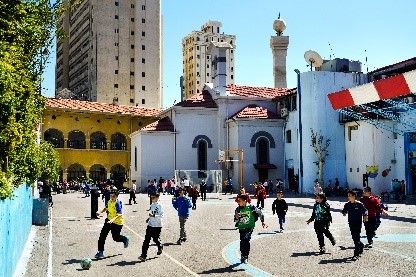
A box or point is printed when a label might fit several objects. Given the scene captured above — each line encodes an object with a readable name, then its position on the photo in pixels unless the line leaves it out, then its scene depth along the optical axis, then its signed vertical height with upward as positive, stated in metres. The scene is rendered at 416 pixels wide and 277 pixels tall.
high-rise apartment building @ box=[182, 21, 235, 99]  126.62 +30.81
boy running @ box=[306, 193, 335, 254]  12.46 -1.31
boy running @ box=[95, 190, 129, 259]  12.33 -1.28
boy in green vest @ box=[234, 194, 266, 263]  11.06 -1.28
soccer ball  10.50 -2.05
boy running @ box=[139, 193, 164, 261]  11.88 -1.31
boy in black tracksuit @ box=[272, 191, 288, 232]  17.12 -1.38
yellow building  57.50 +4.58
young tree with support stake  41.19 +1.79
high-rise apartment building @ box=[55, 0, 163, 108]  89.50 +22.85
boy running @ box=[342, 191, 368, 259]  11.54 -1.20
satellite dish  46.38 +10.93
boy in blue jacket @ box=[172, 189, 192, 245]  14.46 -1.19
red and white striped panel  26.77 +4.85
